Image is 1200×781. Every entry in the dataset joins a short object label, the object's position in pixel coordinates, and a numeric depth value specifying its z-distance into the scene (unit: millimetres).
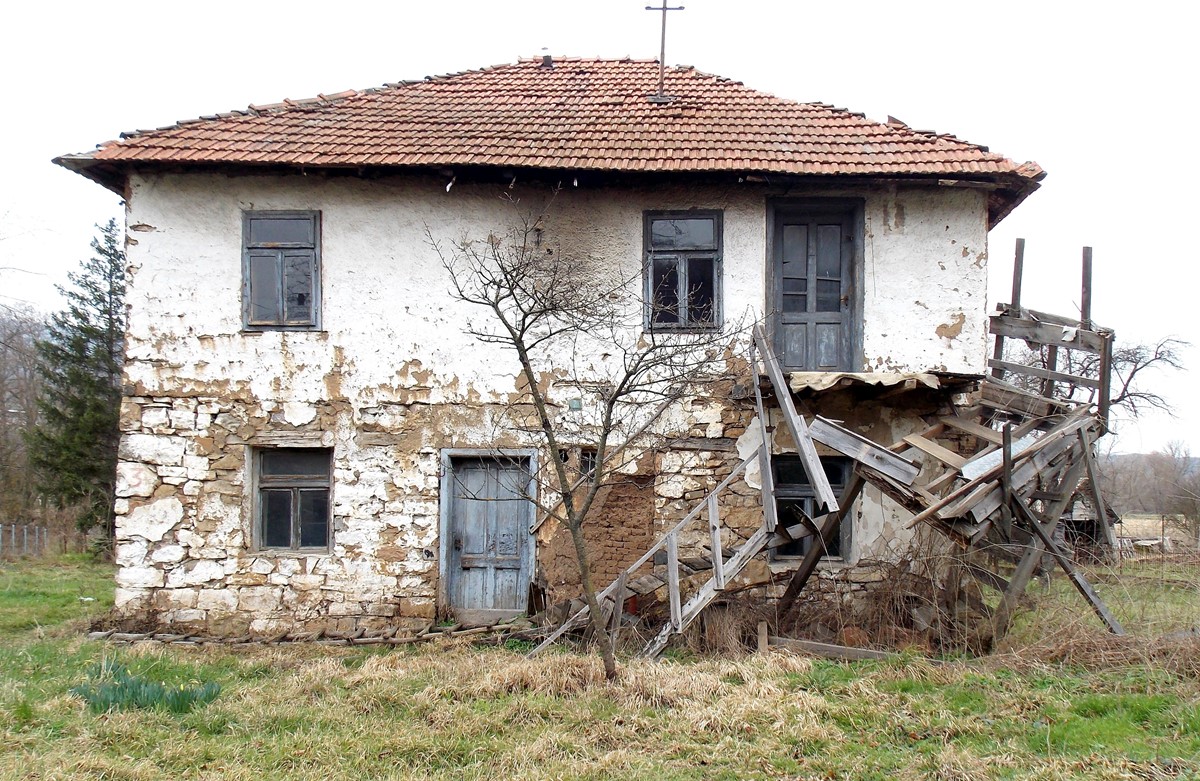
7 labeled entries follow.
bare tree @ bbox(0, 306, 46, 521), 20875
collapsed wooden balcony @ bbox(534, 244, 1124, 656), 6535
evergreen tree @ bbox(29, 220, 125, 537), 19203
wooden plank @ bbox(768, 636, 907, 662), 6907
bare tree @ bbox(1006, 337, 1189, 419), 24109
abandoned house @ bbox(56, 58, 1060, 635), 8742
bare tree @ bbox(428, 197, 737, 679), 8695
